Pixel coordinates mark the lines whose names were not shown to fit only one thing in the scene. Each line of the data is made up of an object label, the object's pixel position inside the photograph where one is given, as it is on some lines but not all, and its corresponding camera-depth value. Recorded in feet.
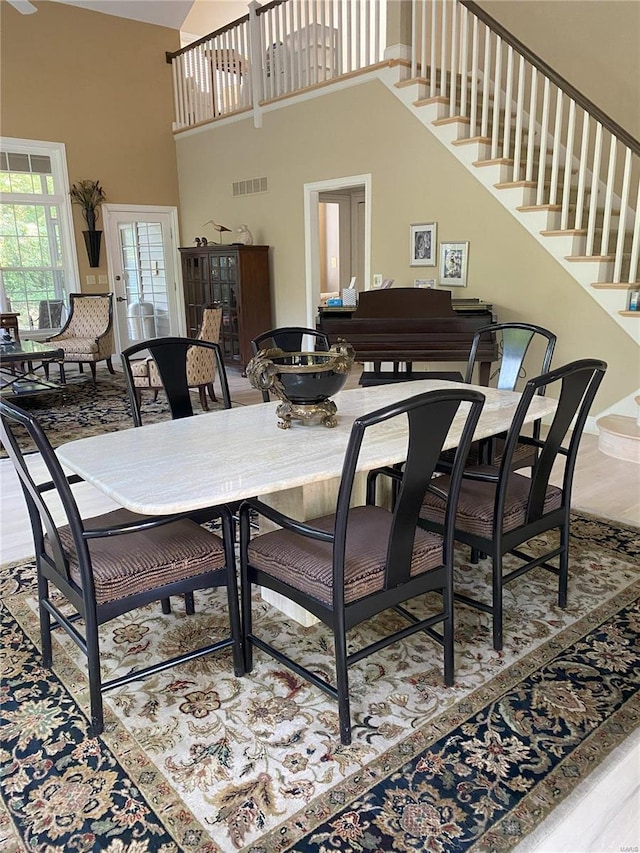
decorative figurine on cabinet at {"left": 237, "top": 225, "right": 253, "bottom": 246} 25.38
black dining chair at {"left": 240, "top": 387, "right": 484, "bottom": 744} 5.51
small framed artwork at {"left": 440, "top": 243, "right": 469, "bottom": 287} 18.80
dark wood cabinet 24.99
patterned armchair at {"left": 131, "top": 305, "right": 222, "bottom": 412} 18.35
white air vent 25.14
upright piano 16.48
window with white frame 25.63
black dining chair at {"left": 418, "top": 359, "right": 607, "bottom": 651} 6.92
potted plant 26.81
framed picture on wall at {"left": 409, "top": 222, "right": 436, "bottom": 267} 19.46
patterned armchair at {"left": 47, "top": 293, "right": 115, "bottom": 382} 22.86
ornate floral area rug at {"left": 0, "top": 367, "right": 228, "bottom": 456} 17.11
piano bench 14.79
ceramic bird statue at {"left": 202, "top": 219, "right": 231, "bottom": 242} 26.03
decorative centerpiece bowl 7.22
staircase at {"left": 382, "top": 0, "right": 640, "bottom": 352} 15.57
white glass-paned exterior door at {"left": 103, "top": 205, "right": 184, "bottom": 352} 28.50
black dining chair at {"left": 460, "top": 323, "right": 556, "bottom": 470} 9.52
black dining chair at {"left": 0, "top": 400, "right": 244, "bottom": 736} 5.80
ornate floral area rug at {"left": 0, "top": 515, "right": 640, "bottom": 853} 5.10
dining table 5.70
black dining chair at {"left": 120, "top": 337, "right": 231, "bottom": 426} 8.65
